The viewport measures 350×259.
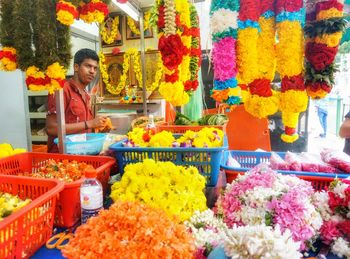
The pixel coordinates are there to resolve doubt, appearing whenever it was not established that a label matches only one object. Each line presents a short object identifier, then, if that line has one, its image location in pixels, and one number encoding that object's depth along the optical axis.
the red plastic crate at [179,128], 2.04
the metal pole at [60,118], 1.29
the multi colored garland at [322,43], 1.06
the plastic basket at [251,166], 1.11
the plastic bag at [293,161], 1.18
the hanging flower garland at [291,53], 1.12
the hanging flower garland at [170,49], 1.27
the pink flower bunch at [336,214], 0.84
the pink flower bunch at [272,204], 0.81
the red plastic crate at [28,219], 0.73
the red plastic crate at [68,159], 0.98
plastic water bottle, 0.93
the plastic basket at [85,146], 1.43
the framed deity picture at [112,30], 4.82
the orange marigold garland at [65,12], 1.05
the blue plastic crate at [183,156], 1.21
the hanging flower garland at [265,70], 1.19
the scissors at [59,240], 0.88
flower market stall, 0.67
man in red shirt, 1.95
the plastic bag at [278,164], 1.21
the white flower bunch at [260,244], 0.58
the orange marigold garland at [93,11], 1.18
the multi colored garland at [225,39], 1.21
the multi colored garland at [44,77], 1.13
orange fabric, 3.35
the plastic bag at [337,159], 1.13
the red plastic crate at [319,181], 1.11
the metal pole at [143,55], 2.84
